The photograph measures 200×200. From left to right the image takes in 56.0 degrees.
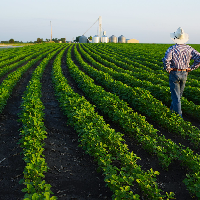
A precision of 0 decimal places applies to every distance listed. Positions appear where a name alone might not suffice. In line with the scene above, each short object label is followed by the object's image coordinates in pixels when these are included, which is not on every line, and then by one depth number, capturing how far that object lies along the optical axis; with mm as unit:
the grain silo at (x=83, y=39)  94312
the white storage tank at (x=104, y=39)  86550
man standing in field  5664
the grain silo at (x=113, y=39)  91750
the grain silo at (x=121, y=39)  90688
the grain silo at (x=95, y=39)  85500
